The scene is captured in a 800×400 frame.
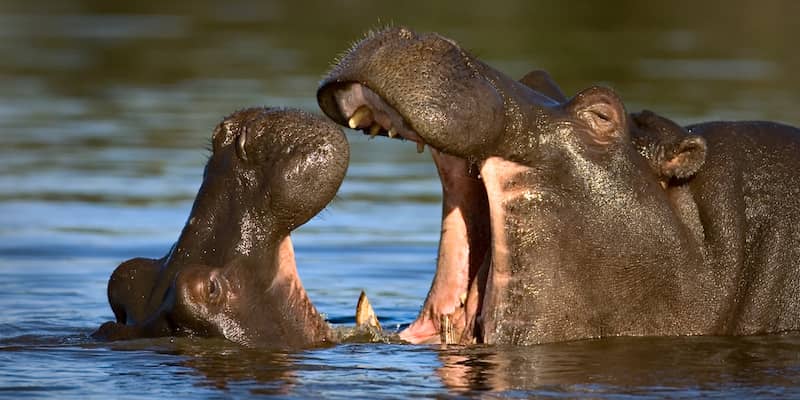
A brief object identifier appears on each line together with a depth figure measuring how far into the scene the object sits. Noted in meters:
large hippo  12.93
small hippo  13.16
